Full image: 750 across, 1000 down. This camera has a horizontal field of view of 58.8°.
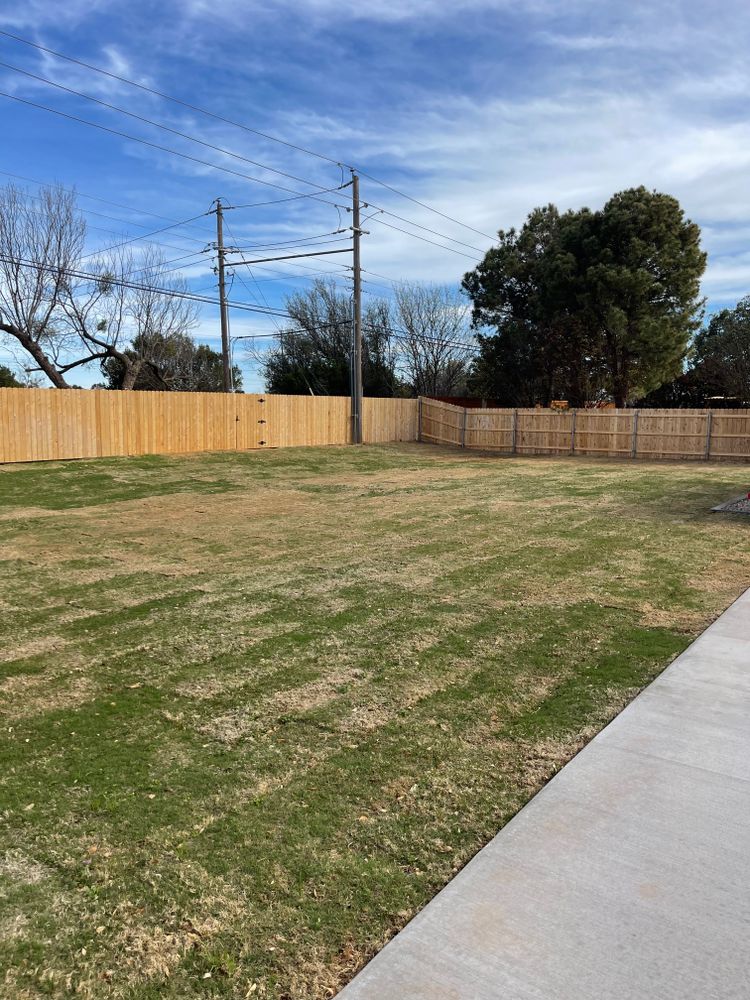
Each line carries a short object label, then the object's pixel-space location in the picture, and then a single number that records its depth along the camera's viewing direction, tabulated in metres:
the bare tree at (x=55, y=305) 21.23
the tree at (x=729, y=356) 31.83
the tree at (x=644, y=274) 26.00
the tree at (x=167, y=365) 28.73
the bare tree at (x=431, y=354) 35.53
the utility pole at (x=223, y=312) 23.78
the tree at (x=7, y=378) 36.66
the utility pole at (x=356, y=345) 22.28
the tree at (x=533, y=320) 27.70
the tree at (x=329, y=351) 34.12
